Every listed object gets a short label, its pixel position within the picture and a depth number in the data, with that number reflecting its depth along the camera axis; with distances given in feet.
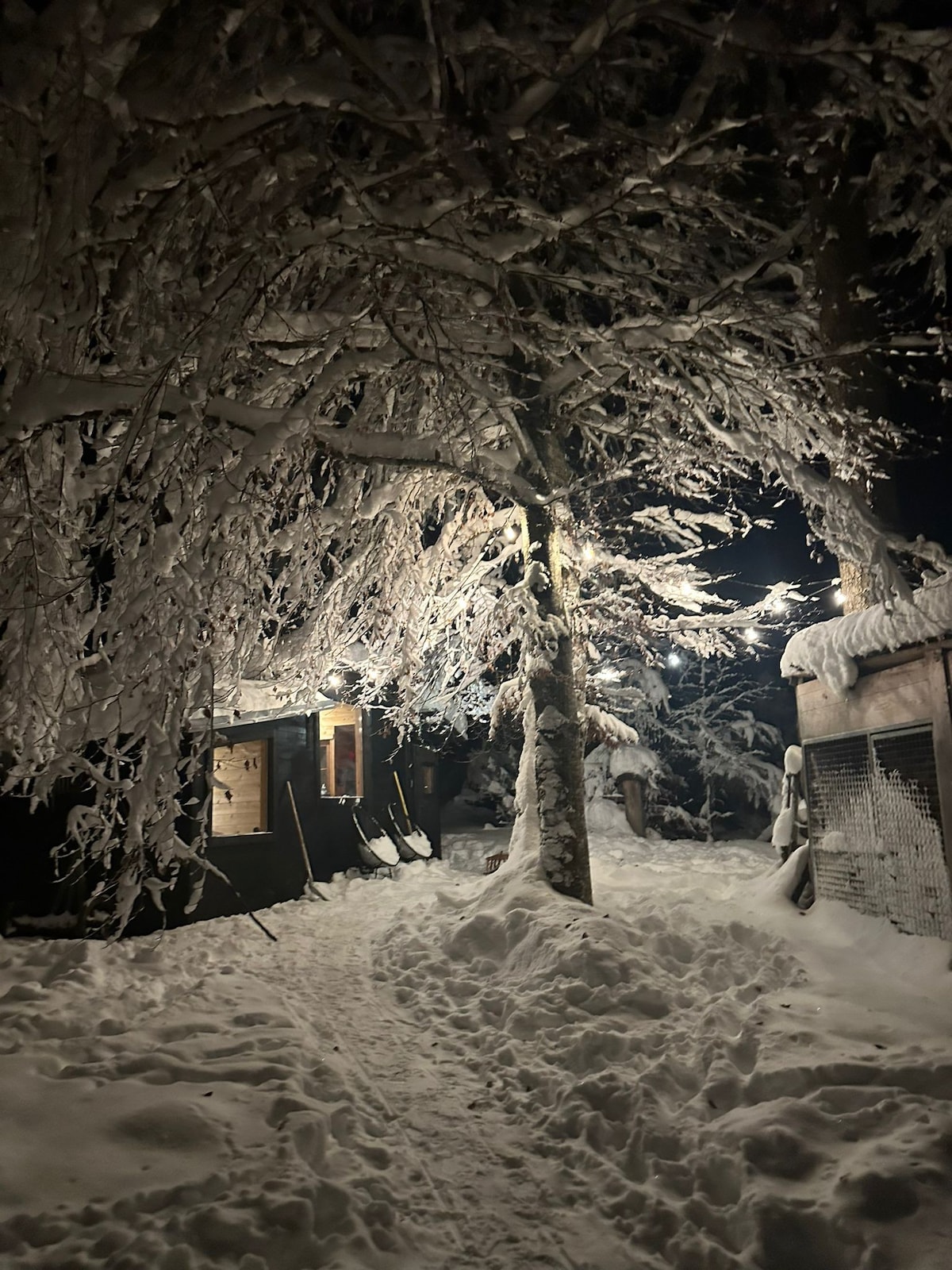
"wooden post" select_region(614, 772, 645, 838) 77.10
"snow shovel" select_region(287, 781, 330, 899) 45.21
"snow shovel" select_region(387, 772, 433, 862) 57.19
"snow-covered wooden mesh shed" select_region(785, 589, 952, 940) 22.38
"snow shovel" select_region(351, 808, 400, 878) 52.22
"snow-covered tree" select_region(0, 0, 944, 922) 13.91
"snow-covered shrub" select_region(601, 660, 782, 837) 79.82
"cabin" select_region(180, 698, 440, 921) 41.83
